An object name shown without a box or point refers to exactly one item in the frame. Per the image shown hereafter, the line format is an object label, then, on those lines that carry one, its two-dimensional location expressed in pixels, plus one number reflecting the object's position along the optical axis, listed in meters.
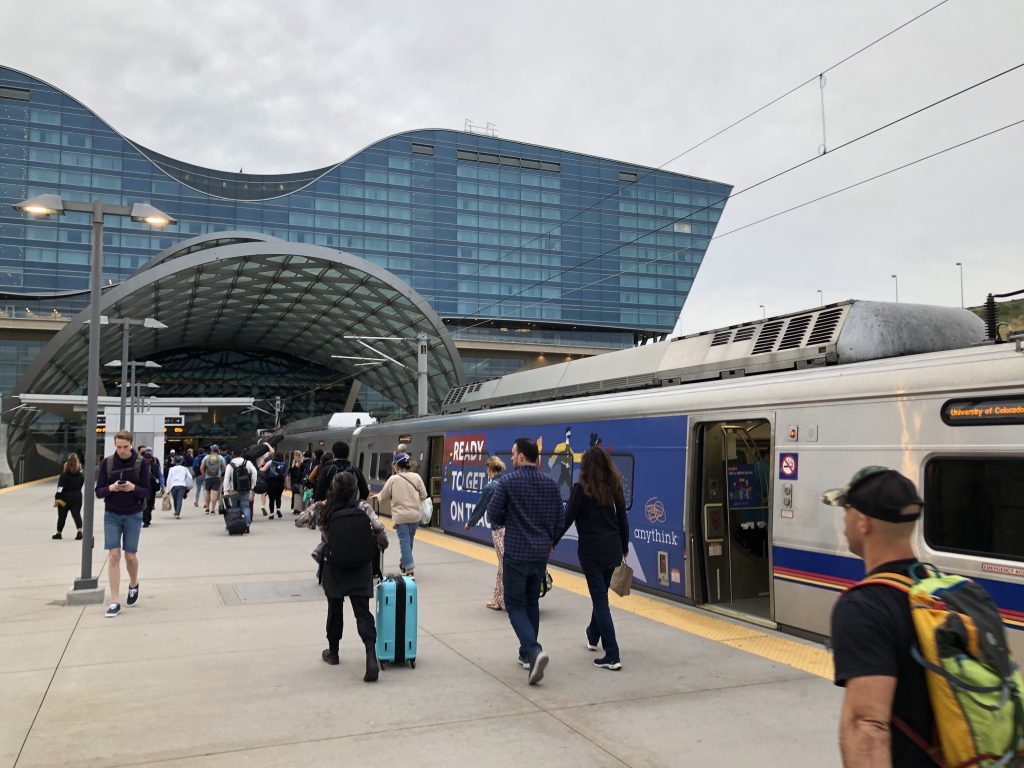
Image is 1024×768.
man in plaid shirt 6.20
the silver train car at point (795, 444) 5.69
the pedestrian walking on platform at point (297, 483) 20.72
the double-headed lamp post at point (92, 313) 9.51
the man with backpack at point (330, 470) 9.66
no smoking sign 7.20
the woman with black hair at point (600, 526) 6.45
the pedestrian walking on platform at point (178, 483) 20.66
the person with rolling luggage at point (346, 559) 6.48
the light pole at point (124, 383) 27.88
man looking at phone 8.55
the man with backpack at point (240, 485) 16.38
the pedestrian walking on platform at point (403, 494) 9.89
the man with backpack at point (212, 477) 21.78
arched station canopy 42.06
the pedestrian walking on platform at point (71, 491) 15.36
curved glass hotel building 75.00
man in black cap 2.13
